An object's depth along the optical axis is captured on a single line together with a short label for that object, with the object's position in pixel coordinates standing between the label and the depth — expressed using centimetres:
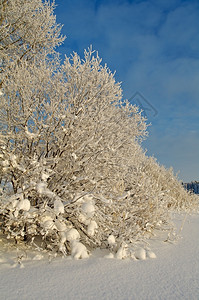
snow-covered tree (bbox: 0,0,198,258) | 261
